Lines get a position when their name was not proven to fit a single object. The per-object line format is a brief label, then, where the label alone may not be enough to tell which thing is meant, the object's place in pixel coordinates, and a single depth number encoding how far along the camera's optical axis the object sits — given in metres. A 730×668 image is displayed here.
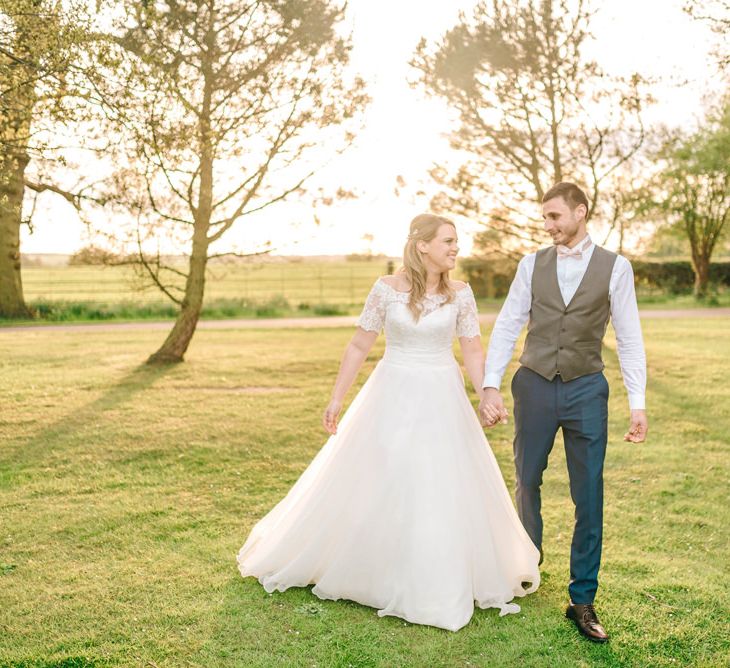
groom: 4.38
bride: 4.52
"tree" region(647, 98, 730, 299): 32.75
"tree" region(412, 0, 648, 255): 16.14
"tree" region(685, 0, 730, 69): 11.67
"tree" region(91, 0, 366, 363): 12.69
